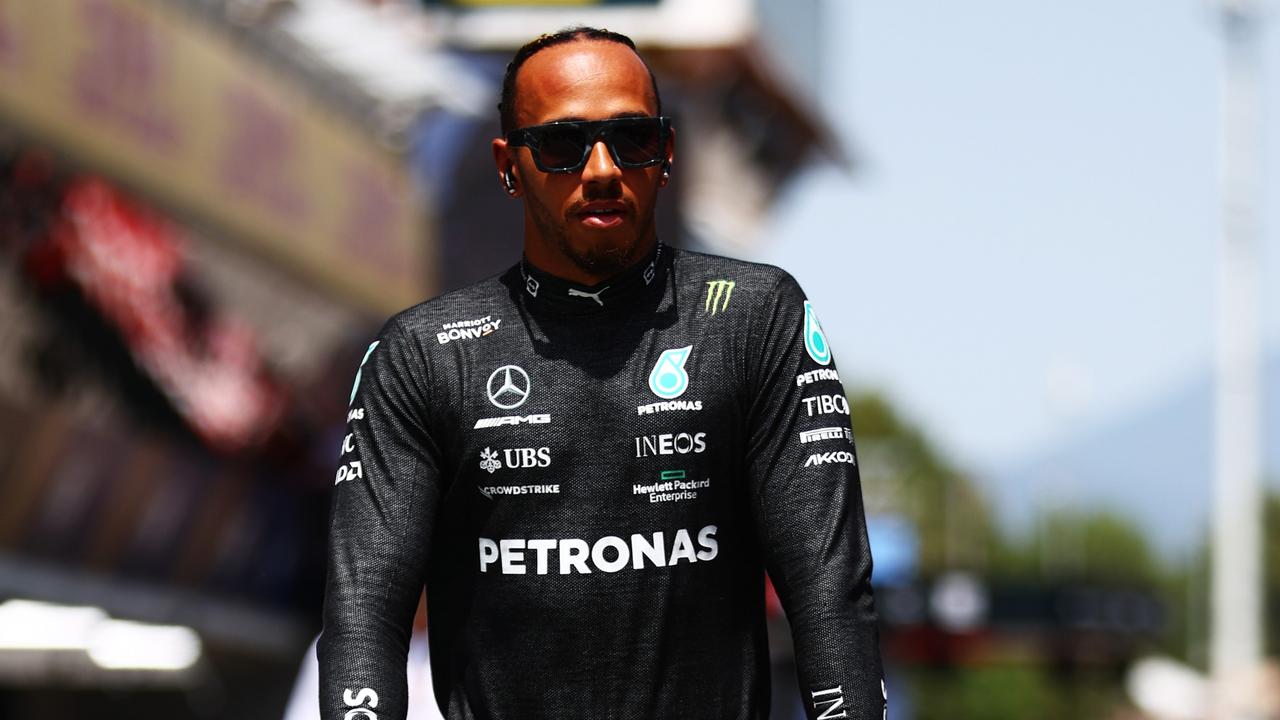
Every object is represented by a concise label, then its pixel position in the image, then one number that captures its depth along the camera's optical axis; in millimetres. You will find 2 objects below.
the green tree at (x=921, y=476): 121312
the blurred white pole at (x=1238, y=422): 34844
